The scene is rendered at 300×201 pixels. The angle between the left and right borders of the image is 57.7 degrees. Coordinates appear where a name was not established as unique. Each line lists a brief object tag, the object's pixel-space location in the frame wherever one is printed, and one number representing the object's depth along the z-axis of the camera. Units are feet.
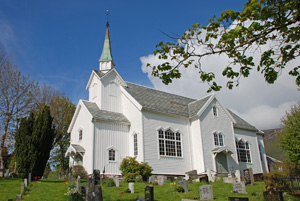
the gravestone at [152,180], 61.72
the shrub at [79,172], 71.56
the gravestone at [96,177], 39.29
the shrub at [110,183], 56.75
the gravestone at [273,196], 40.91
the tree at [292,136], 79.15
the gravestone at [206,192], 43.12
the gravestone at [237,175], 66.49
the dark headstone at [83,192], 43.40
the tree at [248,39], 20.64
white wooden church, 74.64
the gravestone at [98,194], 33.94
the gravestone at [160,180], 61.28
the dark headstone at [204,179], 62.36
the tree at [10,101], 91.47
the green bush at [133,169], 67.31
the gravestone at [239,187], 50.01
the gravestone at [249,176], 67.10
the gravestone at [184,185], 50.29
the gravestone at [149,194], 41.04
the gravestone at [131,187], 49.47
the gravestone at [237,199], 35.43
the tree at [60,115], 115.96
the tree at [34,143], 63.52
